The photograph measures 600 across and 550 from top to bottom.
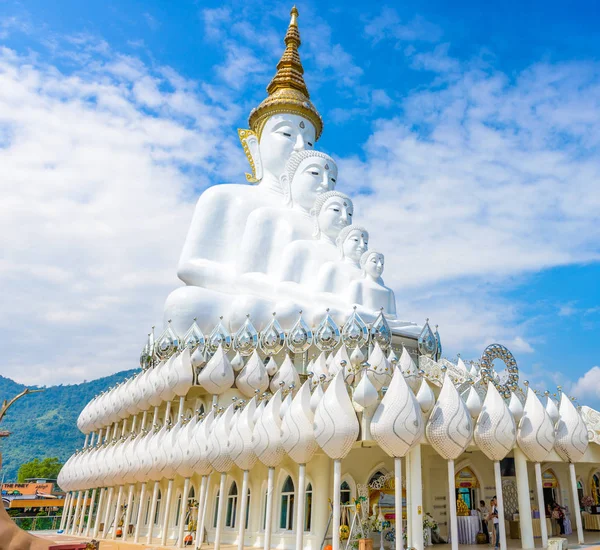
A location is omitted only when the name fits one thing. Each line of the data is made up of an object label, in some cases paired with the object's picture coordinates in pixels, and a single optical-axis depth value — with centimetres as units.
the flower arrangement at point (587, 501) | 1780
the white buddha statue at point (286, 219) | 2384
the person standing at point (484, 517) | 1545
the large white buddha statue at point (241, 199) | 2178
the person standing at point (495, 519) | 1367
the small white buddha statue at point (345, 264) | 2186
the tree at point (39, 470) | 6347
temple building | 1302
